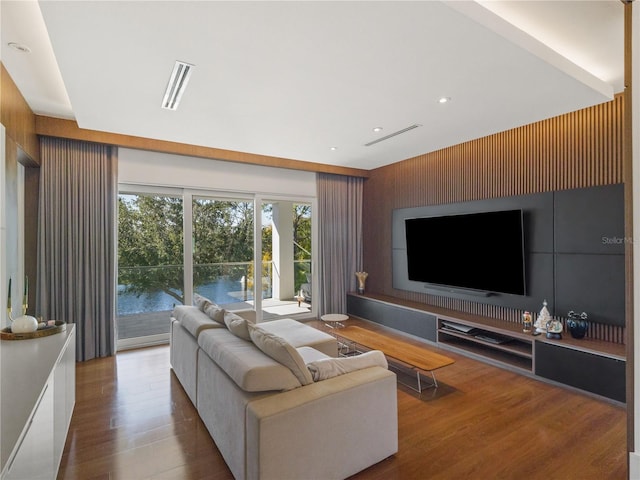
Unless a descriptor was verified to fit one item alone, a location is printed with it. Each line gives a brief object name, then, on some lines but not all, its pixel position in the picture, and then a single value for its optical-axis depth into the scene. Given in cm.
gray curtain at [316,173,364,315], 598
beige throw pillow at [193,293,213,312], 326
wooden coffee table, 301
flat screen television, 388
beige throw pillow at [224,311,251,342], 240
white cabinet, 124
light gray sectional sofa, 173
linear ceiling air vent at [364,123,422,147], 374
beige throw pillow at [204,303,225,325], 287
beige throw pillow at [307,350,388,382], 205
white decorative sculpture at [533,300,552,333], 346
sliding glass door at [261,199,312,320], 557
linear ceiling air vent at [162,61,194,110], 248
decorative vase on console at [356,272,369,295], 607
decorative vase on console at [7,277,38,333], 233
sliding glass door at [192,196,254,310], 488
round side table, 463
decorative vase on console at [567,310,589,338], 323
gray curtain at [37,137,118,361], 381
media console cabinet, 290
